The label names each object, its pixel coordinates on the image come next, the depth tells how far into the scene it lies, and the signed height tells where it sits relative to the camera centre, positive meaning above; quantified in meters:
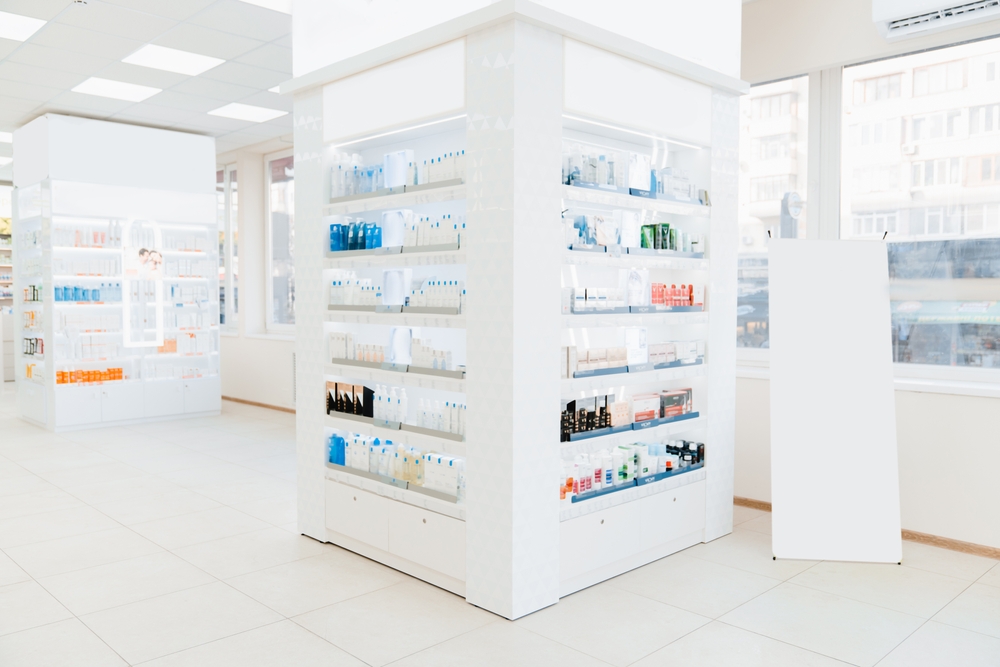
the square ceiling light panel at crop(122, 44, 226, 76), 6.11 +2.13
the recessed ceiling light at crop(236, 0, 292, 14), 5.11 +2.13
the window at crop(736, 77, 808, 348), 5.14 +0.93
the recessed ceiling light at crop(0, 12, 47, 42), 5.38 +2.13
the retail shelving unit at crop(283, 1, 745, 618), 3.26 +0.07
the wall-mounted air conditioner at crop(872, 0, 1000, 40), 4.07 +1.63
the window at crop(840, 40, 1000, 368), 4.38 +0.69
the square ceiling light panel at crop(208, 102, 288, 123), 7.79 +2.14
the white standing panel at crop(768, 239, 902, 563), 3.95 -0.53
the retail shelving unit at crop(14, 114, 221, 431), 7.84 +0.41
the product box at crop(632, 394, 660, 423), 4.00 -0.54
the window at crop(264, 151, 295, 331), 9.75 +0.90
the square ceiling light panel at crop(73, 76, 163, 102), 6.91 +2.13
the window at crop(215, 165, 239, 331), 10.25 +0.91
